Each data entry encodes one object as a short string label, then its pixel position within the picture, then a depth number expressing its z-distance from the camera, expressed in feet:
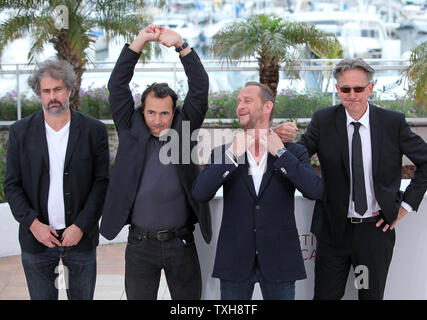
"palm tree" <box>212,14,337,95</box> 27.40
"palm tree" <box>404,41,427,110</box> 24.09
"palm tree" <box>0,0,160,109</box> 24.47
